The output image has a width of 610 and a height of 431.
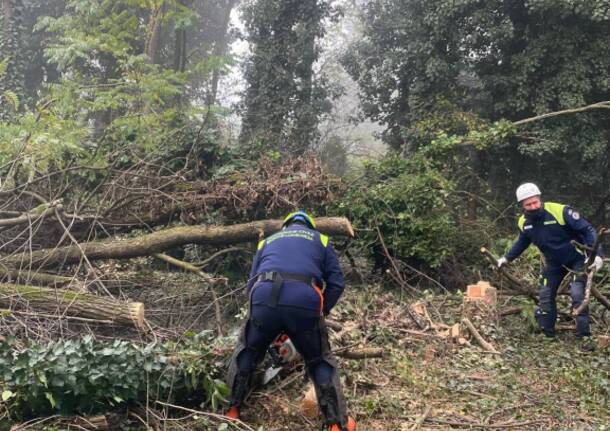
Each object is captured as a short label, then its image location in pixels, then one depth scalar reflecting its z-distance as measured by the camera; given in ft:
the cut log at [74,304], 15.89
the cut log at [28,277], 19.50
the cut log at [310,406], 12.03
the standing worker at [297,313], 11.15
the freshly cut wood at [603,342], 17.29
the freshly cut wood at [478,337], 16.96
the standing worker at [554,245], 17.44
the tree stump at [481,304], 19.08
